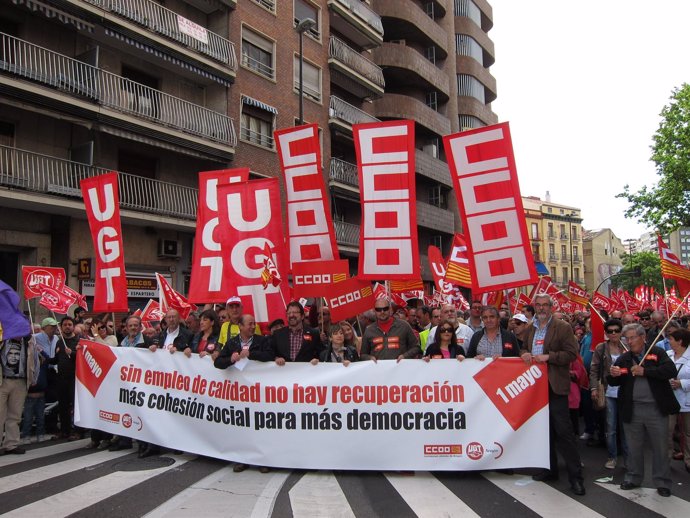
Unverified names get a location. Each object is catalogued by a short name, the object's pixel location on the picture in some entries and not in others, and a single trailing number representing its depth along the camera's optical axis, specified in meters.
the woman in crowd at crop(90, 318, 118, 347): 8.24
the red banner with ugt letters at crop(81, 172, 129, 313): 7.98
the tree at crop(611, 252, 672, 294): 79.78
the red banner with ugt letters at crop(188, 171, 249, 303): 7.80
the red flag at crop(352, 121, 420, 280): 7.20
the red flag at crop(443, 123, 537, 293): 6.59
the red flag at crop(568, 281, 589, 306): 15.24
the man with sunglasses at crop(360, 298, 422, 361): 6.48
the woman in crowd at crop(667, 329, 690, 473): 6.04
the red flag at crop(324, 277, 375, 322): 7.65
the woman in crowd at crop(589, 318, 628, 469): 6.33
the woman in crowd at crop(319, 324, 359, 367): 6.39
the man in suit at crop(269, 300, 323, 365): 6.33
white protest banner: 5.61
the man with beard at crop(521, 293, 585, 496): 5.39
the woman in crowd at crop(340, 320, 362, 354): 7.69
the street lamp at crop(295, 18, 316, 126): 18.03
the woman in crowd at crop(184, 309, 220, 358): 6.89
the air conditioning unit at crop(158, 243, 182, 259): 18.41
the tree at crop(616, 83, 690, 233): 26.25
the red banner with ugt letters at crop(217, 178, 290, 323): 7.43
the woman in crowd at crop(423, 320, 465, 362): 6.35
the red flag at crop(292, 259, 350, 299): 7.66
